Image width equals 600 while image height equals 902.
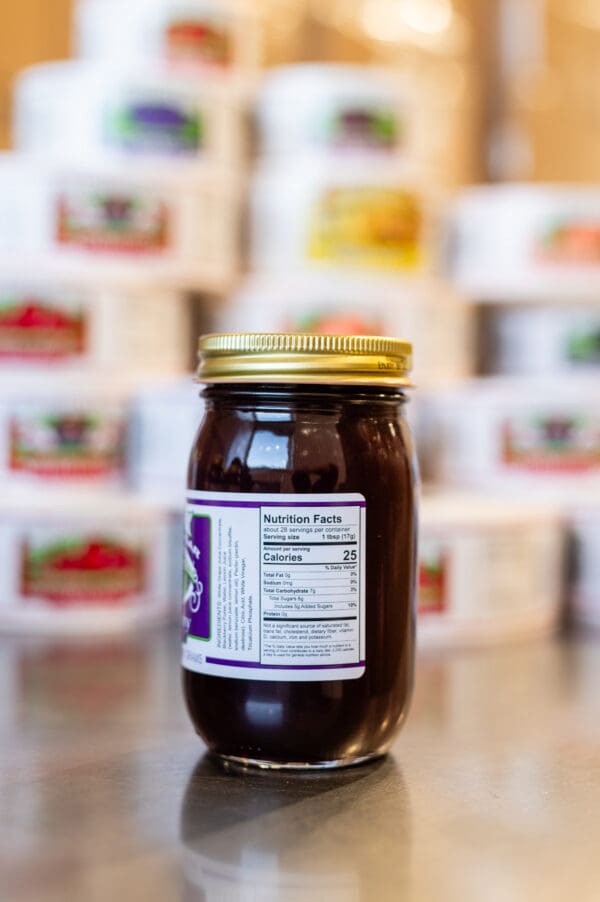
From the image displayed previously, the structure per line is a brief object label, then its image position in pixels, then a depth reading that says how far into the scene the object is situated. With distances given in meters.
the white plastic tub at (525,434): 1.38
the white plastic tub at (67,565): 1.19
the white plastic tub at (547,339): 1.49
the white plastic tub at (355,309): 1.41
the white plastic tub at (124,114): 1.40
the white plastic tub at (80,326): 1.31
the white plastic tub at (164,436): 1.29
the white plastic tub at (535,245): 1.47
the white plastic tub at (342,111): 1.46
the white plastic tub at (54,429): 1.29
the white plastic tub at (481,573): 1.20
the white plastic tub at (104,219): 1.33
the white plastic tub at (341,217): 1.42
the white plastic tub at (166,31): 1.48
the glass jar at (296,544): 0.66
